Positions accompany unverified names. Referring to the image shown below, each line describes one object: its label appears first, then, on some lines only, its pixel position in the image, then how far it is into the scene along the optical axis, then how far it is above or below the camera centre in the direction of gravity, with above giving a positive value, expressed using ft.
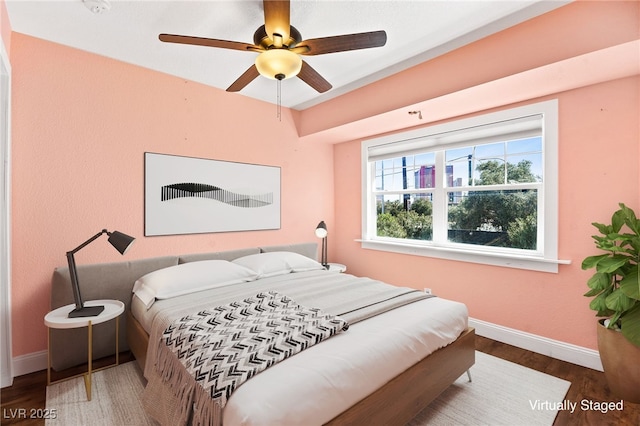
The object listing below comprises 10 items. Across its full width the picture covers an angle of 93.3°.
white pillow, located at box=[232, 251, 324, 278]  10.12 -1.77
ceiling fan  5.73 +3.35
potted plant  6.33 -2.00
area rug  6.14 -4.19
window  9.09 +0.80
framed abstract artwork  9.87 +0.63
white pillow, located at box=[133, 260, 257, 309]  7.88 -1.87
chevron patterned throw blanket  4.35 -2.20
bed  4.10 -2.50
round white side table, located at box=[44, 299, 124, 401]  6.73 -2.40
